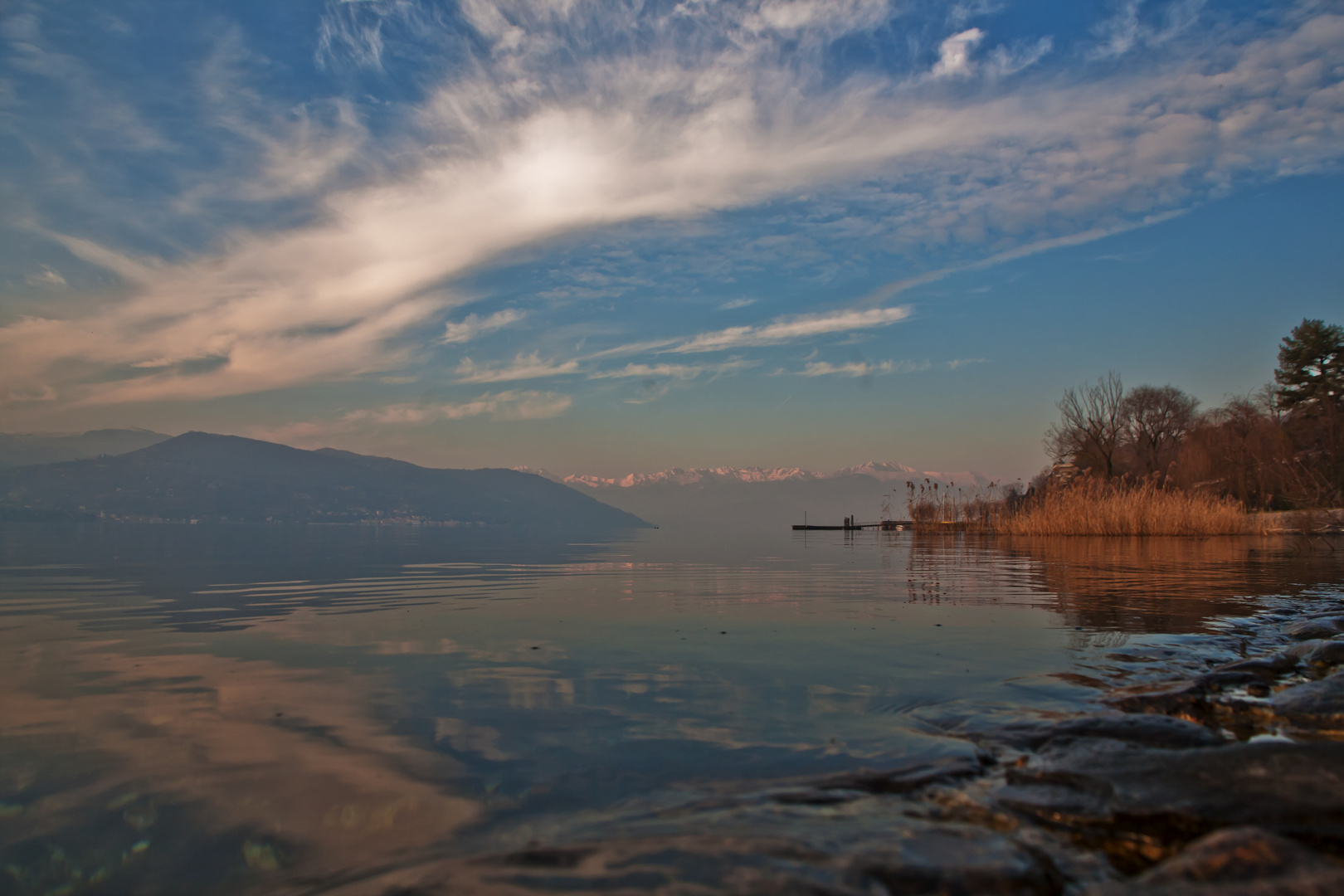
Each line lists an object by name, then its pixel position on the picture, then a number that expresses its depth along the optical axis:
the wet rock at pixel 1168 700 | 4.16
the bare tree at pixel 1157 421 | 59.41
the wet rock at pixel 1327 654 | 5.56
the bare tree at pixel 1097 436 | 51.84
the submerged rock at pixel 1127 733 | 3.47
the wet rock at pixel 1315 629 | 6.99
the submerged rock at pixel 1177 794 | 2.46
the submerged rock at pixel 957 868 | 2.12
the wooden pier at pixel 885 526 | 61.80
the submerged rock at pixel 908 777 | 3.10
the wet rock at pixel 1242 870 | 1.91
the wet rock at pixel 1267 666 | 5.16
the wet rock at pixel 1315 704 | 3.88
